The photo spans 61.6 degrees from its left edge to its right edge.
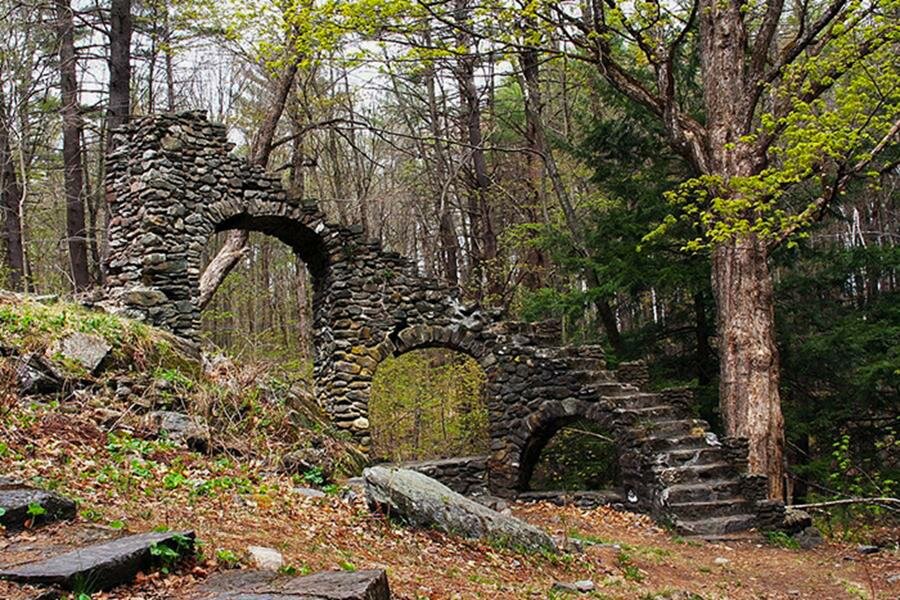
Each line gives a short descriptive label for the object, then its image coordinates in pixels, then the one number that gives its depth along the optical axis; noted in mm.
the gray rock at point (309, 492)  6528
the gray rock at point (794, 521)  10008
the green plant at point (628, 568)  6887
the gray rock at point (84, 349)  7414
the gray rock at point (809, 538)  9672
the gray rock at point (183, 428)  6945
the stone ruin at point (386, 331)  10875
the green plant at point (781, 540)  9516
